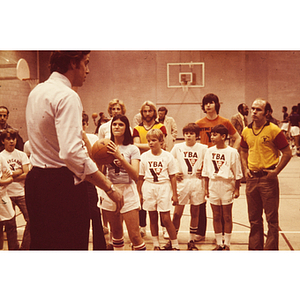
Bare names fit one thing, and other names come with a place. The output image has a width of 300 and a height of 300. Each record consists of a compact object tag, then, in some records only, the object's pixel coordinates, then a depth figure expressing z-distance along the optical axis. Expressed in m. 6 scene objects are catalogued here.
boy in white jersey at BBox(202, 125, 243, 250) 4.30
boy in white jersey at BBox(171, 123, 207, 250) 4.47
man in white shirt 2.50
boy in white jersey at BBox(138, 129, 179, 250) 4.23
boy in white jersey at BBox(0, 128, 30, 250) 4.13
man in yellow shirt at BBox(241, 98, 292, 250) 3.98
